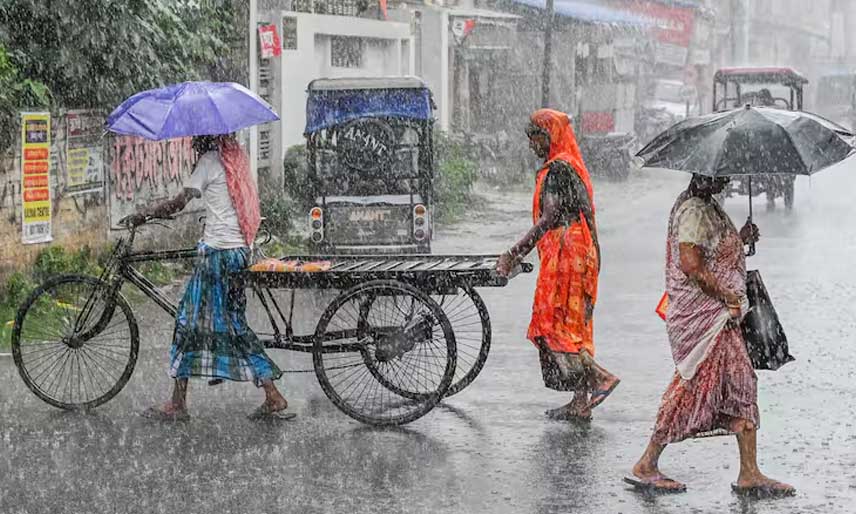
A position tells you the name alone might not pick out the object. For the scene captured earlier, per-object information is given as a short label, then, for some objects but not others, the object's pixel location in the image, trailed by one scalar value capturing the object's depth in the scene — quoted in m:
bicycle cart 7.32
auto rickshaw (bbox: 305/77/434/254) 14.88
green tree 12.67
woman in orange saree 7.37
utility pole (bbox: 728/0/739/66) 50.53
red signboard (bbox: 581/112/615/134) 32.53
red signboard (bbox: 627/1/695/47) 44.30
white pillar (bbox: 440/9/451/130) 28.42
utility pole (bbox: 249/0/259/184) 18.59
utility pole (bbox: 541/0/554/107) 25.98
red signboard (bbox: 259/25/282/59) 19.77
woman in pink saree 5.97
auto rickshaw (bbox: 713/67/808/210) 23.02
